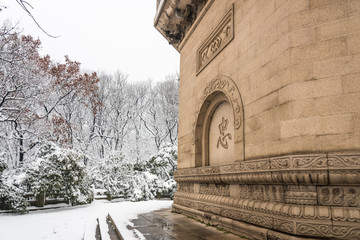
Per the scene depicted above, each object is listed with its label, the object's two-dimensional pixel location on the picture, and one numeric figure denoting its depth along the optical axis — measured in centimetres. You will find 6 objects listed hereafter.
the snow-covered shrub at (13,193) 1136
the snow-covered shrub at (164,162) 1667
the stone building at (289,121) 276
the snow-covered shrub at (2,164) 1171
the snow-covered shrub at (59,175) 1213
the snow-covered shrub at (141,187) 1539
